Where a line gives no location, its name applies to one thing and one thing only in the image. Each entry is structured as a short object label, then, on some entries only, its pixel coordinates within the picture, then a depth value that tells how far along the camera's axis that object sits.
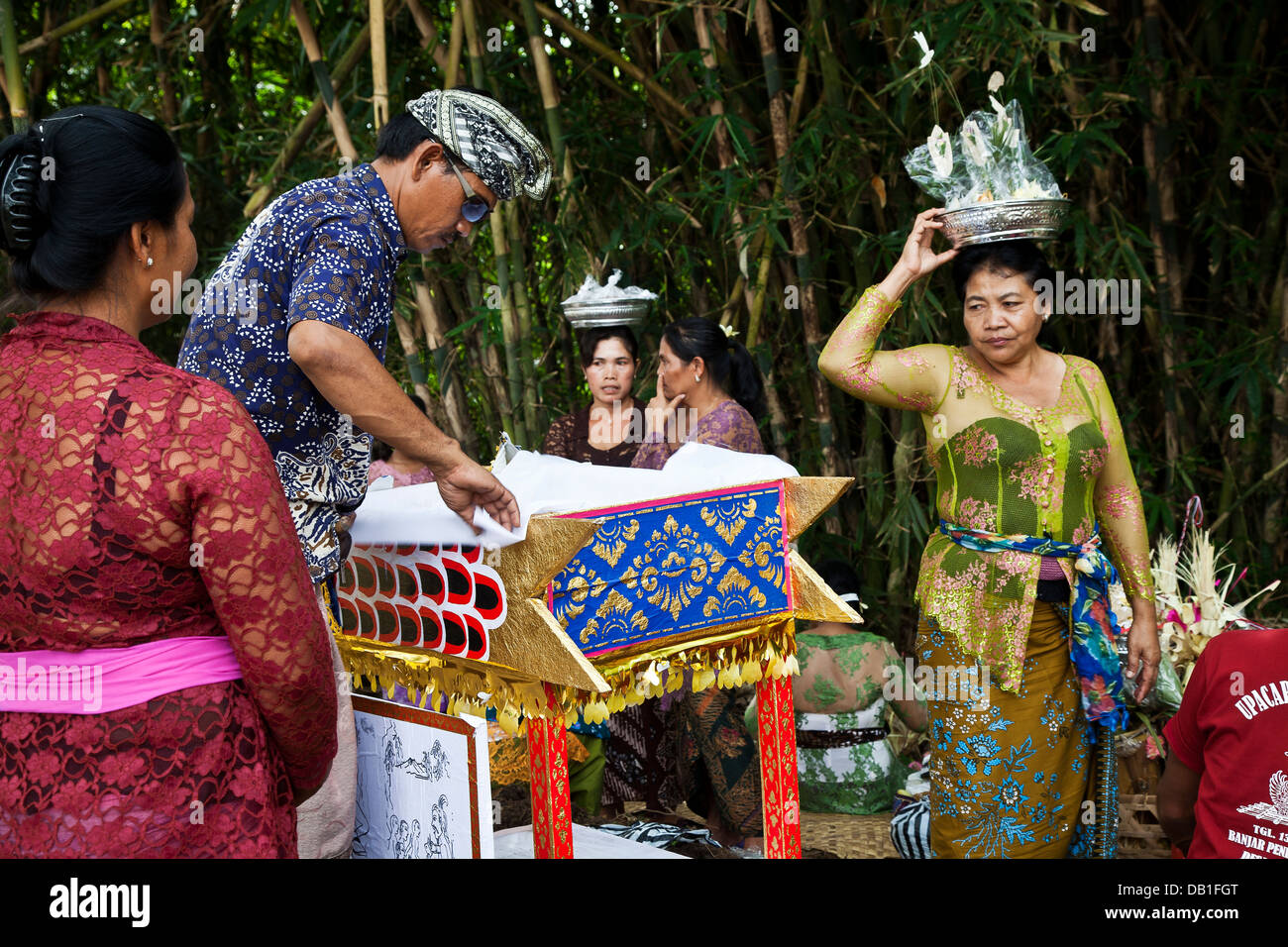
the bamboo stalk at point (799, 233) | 3.43
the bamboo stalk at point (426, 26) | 3.80
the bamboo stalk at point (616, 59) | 3.84
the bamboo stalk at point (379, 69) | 3.28
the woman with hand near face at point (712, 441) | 3.26
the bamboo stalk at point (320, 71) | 3.46
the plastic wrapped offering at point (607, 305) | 3.66
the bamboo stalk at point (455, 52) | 3.61
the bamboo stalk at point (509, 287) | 3.61
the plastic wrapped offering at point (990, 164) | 2.51
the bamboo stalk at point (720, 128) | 3.47
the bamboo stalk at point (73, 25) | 4.07
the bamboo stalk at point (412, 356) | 4.15
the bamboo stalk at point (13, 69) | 3.49
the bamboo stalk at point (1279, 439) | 3.46
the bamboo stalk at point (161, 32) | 4.31
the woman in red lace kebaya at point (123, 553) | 1.25
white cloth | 1.95
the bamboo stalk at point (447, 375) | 3.96
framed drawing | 1.79
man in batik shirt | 1.78
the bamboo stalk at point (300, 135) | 3.91
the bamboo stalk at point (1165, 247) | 3.56
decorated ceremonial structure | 1.87
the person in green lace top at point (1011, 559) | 2.49
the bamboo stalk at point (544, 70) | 3.64
